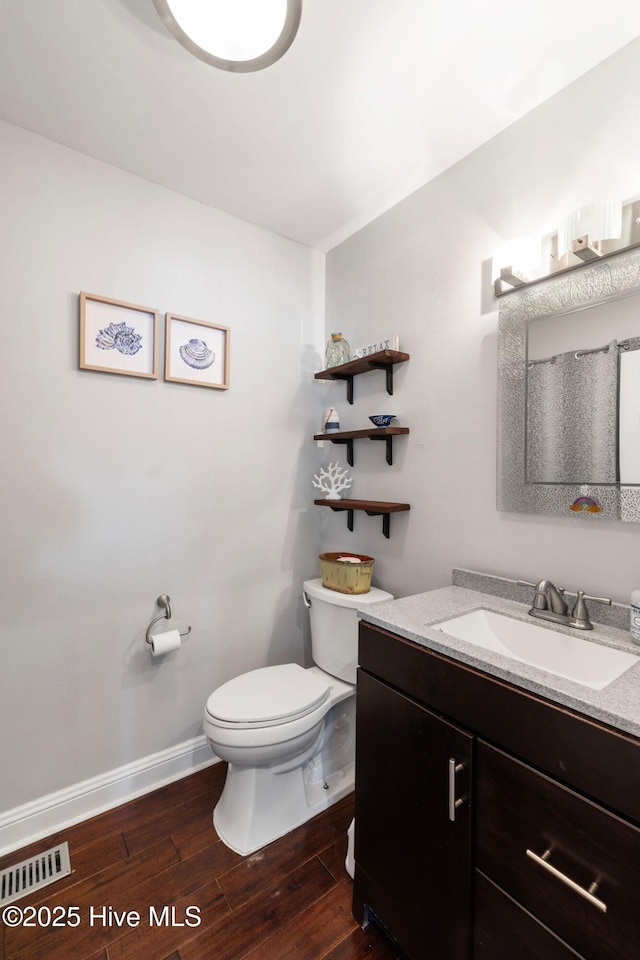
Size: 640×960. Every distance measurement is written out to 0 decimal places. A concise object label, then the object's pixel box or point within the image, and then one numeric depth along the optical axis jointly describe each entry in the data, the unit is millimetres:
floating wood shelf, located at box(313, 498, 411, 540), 1740
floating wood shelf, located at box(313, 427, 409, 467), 1744
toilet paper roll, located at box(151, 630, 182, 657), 1660
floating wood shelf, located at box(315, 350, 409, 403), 1762
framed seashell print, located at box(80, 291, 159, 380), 1582
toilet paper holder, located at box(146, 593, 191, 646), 1753
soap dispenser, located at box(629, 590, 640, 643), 1028
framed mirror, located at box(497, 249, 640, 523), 1157
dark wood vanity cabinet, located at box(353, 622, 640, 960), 723
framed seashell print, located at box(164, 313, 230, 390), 1769
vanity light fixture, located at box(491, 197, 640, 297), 1145
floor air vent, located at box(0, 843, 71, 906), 1299
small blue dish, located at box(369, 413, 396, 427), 1802
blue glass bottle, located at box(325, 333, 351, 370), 2010
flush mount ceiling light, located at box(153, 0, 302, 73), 1021
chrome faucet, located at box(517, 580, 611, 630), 1161
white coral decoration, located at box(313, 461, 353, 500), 2062
